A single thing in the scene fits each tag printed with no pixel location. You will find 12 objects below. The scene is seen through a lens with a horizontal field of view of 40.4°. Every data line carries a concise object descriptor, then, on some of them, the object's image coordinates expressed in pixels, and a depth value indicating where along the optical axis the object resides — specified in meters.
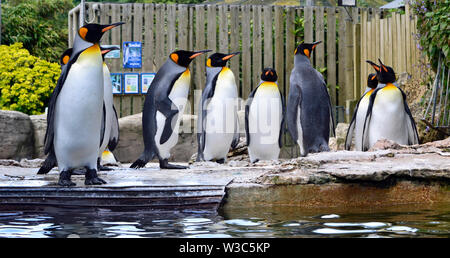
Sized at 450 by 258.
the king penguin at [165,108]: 6.04
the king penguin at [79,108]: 4.57
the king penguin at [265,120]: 7.08
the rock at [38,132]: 8.69
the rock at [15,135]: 8.27
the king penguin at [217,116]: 6.86
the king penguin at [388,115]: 6.91
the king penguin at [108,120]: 5.96
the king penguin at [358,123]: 7.45
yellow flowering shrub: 11.39
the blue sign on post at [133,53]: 10.41
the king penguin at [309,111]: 6.89
